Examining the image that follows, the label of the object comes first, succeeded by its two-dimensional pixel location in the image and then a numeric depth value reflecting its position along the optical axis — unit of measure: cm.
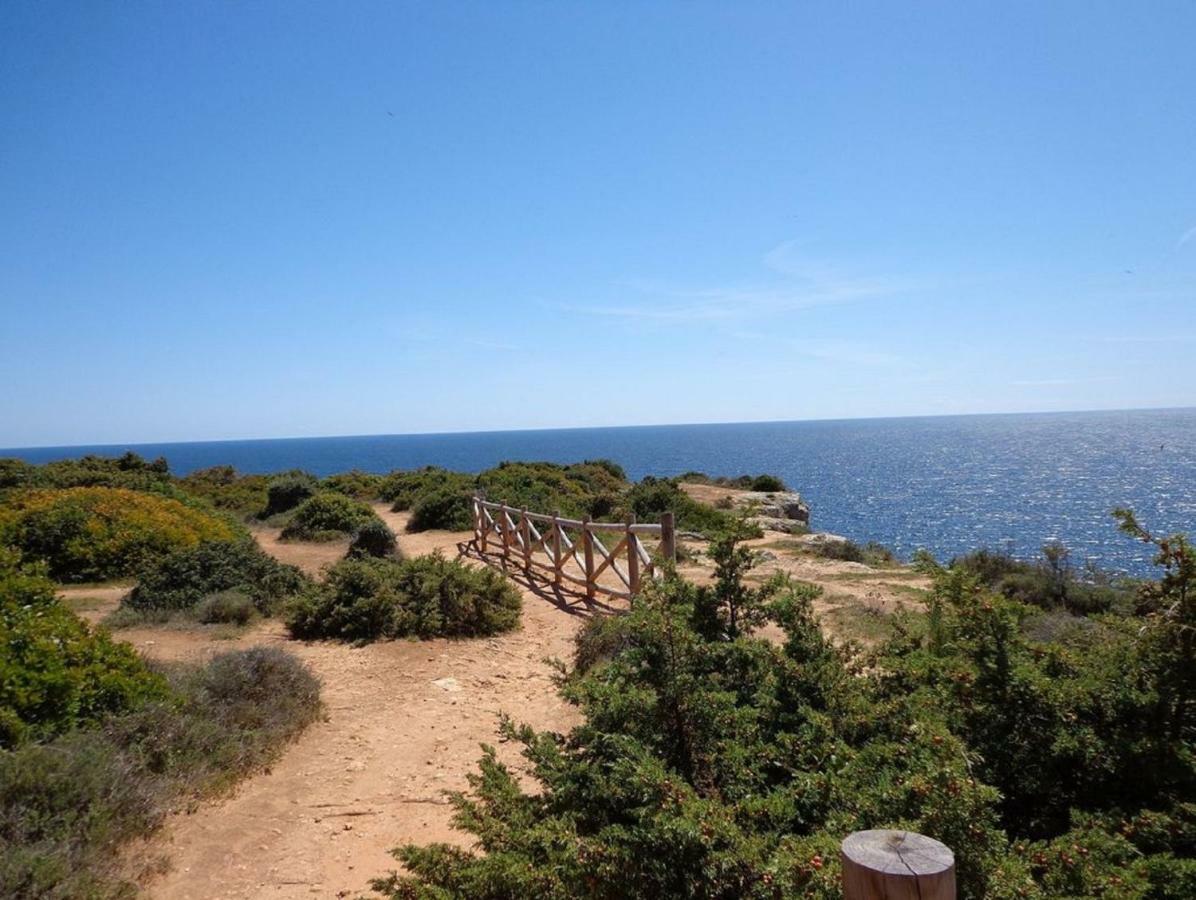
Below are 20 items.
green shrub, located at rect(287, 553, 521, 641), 872
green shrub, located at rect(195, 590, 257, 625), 927
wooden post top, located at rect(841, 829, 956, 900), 145
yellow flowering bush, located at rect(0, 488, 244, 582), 1202
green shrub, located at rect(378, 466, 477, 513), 2320
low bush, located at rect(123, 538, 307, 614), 973
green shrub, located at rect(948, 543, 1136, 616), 1120
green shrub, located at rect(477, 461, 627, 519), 2075
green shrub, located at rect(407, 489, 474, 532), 1978
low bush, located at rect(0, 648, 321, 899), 340
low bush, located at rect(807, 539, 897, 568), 1592
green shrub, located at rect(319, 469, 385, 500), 2789
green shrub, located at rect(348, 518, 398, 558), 1463
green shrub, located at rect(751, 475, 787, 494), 3044
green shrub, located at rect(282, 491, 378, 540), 1773
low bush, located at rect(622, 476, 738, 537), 1989
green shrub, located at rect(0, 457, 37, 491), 1841
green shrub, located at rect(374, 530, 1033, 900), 209
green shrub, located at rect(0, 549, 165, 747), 437
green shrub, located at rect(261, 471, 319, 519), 2294
